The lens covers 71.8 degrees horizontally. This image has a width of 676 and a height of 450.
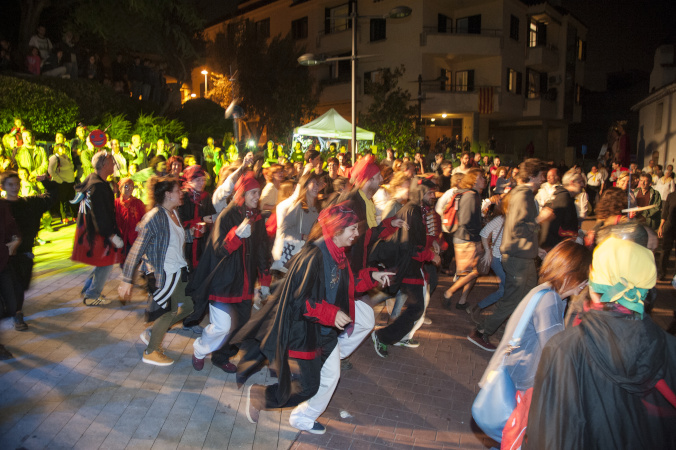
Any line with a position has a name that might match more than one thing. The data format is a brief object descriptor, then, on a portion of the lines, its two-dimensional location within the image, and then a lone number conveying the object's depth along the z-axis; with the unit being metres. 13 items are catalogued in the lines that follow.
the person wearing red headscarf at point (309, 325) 3.49
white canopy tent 16.66
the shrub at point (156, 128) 17.16
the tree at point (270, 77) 29.94
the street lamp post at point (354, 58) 10.68
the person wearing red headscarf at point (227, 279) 4.53
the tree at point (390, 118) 20.47
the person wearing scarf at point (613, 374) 2.08
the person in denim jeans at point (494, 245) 6.20
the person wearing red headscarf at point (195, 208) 5.72
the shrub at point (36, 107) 12.33
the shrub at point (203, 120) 22.02
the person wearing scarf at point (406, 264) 5.20
